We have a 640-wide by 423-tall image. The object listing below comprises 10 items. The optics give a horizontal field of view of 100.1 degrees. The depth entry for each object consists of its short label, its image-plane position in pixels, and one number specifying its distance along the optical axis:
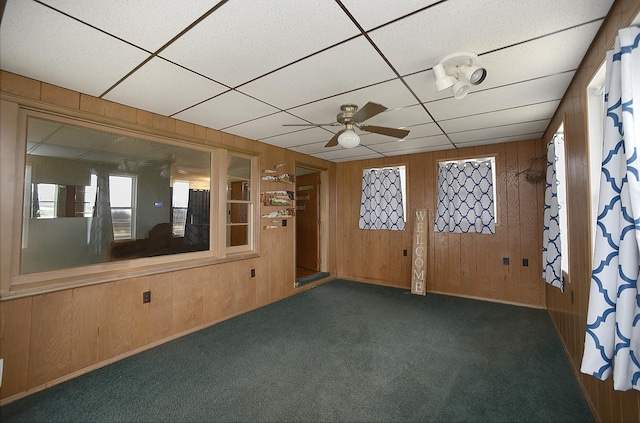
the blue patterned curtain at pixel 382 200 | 4.72
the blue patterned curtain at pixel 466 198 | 4.00
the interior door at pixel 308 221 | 5.40
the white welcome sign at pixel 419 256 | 4.33
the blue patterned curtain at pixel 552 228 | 2.56
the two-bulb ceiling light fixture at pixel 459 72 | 1.71
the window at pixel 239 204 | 3.50
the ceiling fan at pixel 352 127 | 2.22
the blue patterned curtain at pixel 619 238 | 1.08
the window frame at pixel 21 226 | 1.92
